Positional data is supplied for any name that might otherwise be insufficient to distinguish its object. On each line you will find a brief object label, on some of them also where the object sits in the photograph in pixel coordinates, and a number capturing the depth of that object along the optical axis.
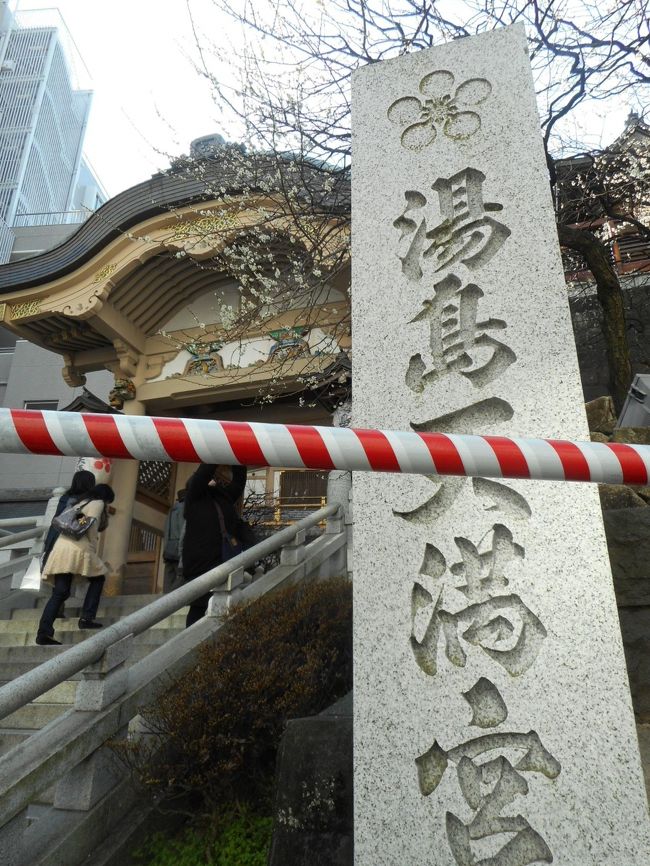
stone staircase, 4.03
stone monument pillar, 2.17
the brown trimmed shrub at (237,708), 3.02
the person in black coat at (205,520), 4.83
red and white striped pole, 1.51
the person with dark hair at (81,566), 5.06
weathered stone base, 2.51
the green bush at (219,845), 2.83
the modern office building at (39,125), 39.06
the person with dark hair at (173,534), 7.10
